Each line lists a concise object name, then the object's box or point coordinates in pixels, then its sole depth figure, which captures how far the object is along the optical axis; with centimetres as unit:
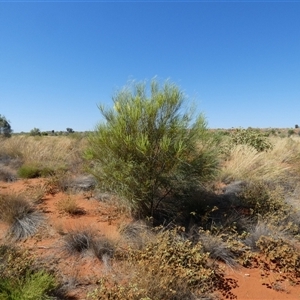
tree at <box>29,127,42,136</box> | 2986
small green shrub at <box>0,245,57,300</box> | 260
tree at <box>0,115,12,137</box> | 2048
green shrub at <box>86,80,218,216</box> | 457
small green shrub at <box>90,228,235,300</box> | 290
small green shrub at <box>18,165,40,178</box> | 823
